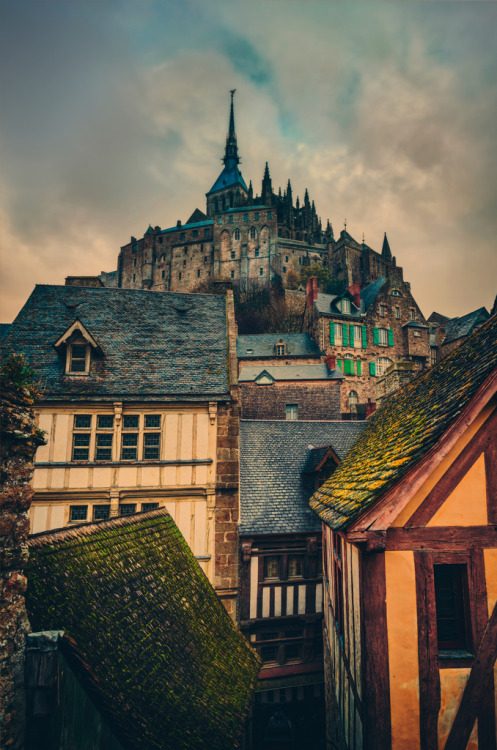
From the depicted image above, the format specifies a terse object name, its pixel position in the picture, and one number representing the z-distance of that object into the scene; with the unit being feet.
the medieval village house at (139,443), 38.86
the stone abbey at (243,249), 238.48
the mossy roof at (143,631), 14.64
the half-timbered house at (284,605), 40.57
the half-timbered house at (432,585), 14.46
